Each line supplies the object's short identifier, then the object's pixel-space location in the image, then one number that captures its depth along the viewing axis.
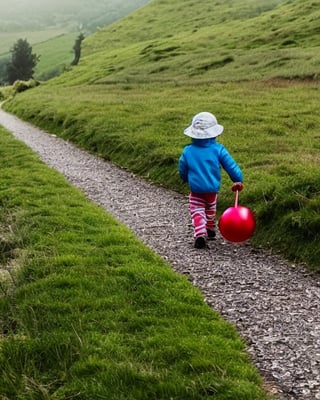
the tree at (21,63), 126.25
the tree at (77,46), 136.68
